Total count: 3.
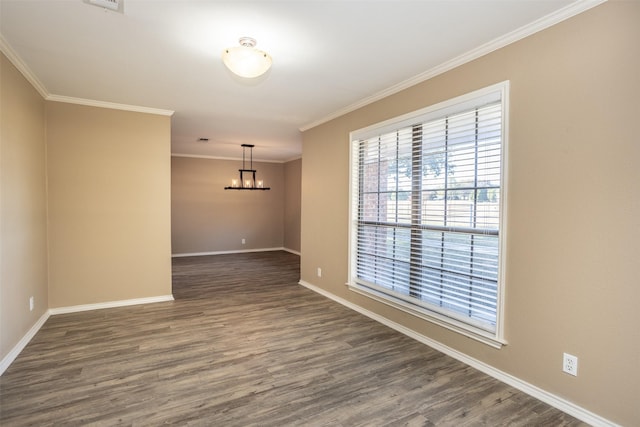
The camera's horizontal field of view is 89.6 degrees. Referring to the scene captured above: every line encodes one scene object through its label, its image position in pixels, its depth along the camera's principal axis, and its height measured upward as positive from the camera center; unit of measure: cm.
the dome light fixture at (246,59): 229 +104
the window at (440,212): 253 -6
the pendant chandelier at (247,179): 834 +68
